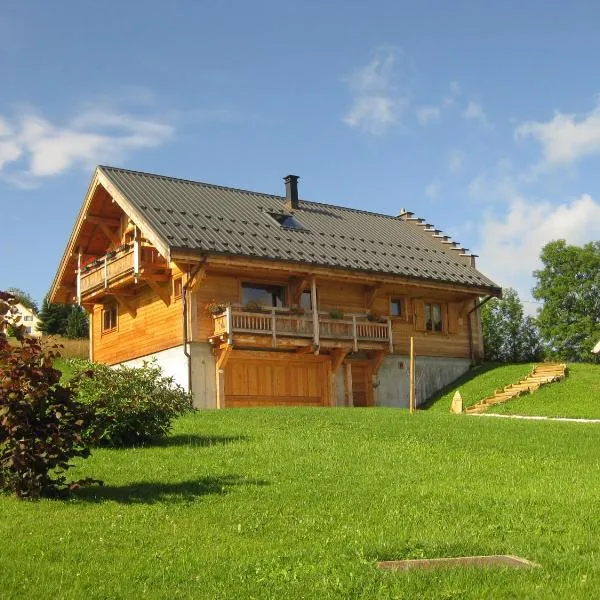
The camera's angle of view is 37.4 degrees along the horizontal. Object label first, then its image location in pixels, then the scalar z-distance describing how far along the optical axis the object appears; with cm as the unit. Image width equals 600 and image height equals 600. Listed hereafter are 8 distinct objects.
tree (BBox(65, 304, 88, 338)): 5899
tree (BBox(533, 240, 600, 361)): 6109
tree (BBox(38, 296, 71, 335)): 6250
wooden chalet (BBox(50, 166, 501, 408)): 2880
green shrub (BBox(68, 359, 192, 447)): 1598
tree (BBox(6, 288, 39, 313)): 9514
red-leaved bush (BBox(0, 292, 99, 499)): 1109
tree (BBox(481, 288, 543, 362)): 7131
